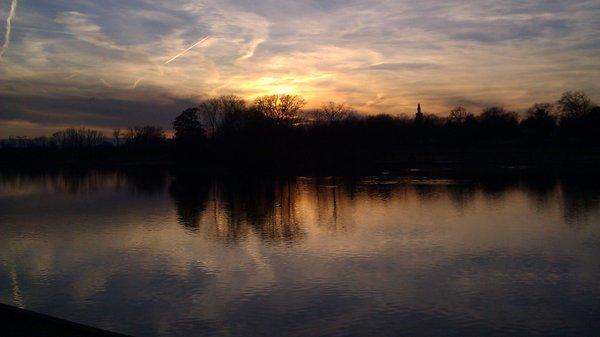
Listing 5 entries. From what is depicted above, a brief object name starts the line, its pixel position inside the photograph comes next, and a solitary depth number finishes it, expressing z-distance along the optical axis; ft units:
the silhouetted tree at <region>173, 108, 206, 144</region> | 260.42
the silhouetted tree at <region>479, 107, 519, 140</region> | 305.53
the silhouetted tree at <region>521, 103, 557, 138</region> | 314.55
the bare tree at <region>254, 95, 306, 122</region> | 273.75
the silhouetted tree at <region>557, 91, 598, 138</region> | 263.70
